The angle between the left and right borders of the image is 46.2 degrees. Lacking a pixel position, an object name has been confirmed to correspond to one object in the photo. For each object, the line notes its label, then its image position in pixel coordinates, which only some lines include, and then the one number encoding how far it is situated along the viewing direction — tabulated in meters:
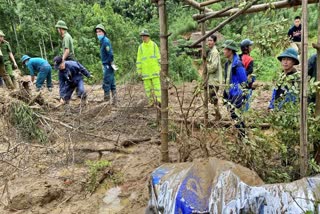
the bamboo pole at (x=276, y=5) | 3.11
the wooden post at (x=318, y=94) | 2.81
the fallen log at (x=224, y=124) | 3.20
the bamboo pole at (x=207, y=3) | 3.84
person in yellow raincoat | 6.31
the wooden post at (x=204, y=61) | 3.78
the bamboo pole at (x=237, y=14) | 2.77
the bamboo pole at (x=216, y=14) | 3.25
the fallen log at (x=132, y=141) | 5.09
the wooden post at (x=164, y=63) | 3.38
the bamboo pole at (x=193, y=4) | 4.11
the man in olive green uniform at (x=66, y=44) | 6.68
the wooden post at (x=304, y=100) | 2.51
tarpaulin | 2.34
